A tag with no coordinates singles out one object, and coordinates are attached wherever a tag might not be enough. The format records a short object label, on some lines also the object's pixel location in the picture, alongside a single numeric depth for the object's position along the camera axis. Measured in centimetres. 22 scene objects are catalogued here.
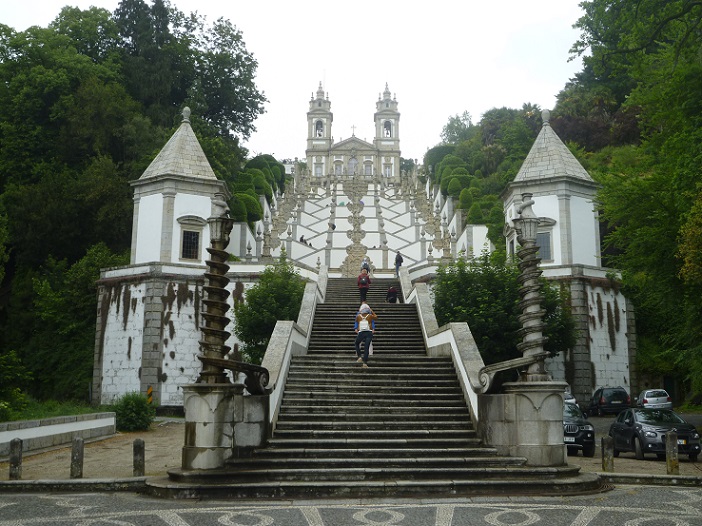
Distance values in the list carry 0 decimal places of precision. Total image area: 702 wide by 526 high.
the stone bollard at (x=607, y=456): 1256
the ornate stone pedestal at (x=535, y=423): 1148
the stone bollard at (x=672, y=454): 1211
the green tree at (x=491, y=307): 2175
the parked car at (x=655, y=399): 2391
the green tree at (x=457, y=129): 10129
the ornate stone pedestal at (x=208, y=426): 1114
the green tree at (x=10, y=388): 1608
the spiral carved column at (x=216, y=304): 1159
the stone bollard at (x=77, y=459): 1191
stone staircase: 1027
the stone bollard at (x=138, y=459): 1197
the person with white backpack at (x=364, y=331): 1523
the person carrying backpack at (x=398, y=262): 3336
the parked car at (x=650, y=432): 1537
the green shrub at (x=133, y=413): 2039
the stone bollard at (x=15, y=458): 1188
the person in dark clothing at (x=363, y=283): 2066
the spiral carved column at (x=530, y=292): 1188
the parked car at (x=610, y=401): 2538
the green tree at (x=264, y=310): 2394
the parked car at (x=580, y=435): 1639
